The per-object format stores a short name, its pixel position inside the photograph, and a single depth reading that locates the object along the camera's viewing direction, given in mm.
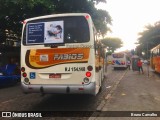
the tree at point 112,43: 51242
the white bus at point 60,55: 4329
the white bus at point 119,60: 19601
